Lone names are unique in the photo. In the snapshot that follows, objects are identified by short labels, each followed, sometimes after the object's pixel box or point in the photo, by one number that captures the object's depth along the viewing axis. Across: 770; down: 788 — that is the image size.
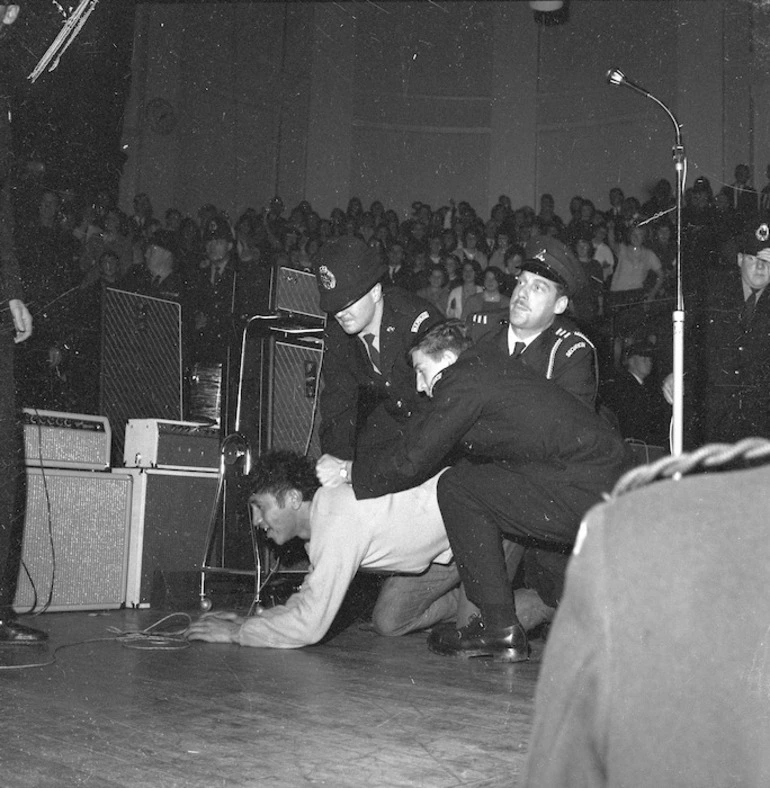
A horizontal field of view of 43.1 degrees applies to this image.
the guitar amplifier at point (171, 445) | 3.75
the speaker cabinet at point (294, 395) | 3.74
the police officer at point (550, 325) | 3.13
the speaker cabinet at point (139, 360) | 4.08
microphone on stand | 3.28
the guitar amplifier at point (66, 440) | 3.36
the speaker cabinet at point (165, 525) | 3.66
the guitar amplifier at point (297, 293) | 3.75
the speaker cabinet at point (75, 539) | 3.32
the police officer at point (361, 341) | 3.01
